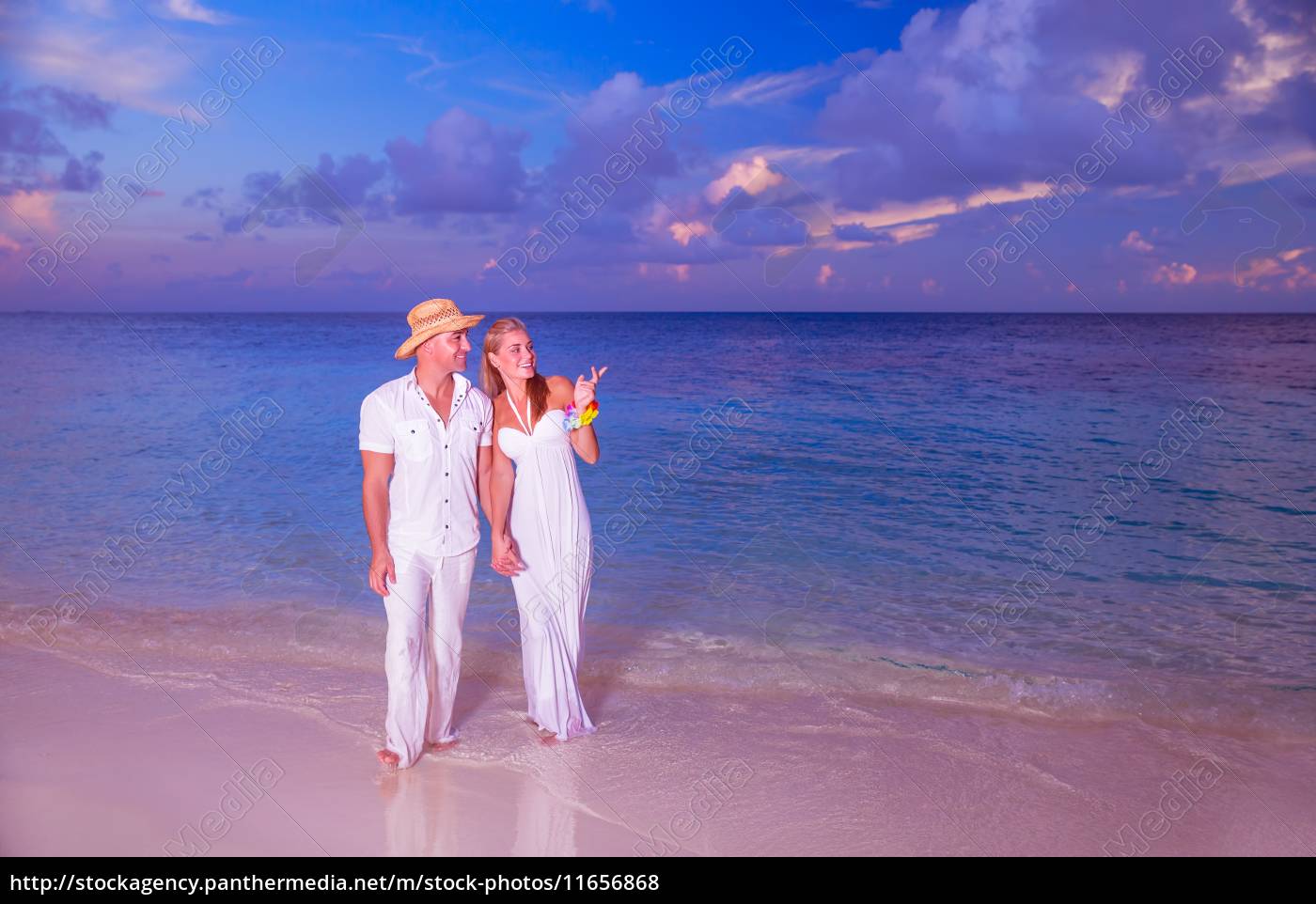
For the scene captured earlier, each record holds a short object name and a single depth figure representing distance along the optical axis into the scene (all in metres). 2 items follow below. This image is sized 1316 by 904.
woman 4.43
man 3.97
